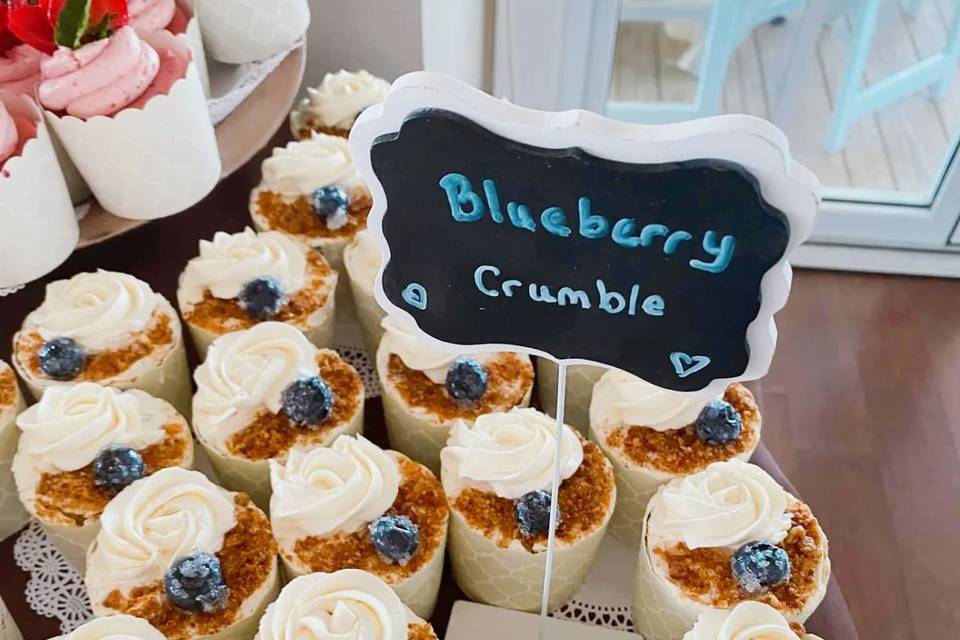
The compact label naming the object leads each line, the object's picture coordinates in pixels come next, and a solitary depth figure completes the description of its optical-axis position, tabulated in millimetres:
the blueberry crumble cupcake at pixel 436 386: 571
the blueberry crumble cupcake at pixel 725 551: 514
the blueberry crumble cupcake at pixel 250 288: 596
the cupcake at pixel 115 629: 490
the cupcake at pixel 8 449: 560
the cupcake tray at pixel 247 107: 604
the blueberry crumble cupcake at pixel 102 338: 574
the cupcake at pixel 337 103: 677
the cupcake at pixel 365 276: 617
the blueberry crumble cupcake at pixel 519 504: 531
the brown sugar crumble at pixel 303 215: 637
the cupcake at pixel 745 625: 495
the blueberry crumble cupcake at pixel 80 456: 538
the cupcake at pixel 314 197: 634
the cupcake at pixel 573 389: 598
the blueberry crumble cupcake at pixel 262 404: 558
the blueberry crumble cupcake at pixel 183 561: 510
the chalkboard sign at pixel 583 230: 419
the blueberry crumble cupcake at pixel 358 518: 524
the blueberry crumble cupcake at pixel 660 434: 556
